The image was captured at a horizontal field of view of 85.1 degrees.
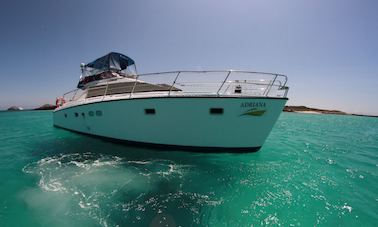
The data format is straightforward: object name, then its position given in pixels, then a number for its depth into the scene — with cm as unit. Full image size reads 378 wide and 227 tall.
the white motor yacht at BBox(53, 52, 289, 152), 739
